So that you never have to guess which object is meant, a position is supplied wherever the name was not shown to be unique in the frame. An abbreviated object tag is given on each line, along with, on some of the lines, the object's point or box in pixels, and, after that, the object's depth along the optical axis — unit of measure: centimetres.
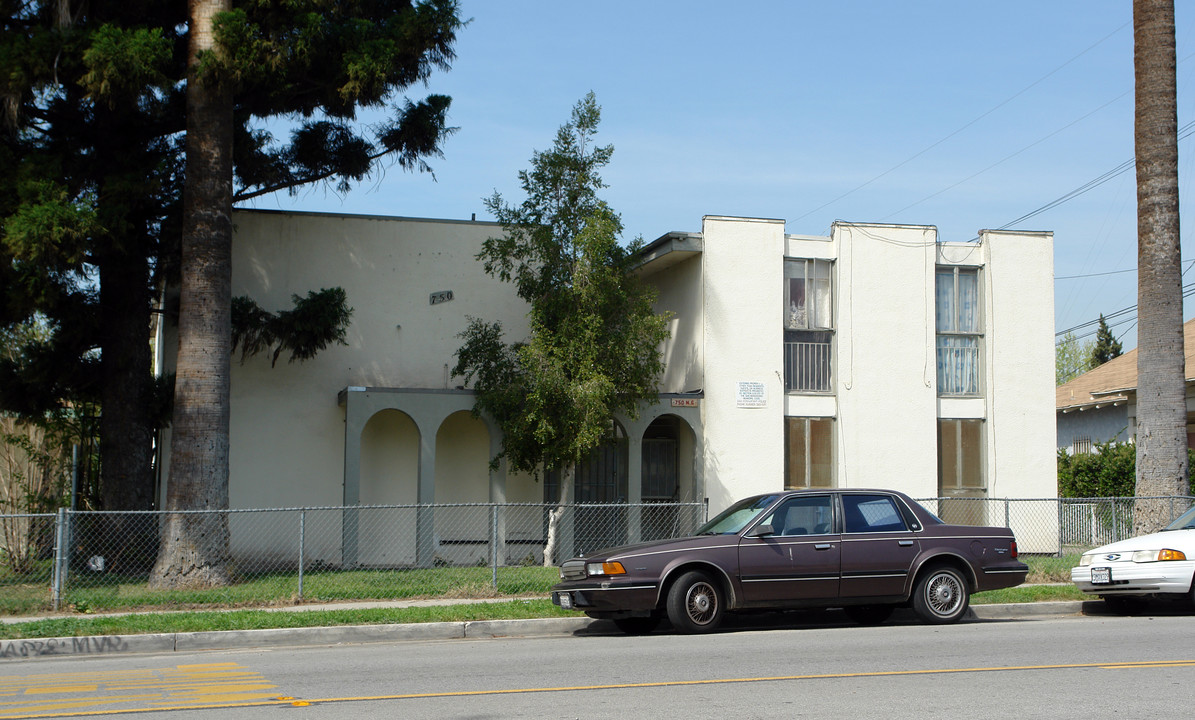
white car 1243
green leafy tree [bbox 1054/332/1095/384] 6462
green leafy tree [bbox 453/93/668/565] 1811
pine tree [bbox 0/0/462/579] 1554
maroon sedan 1145
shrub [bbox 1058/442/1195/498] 2480
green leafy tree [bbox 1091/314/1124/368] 6206
